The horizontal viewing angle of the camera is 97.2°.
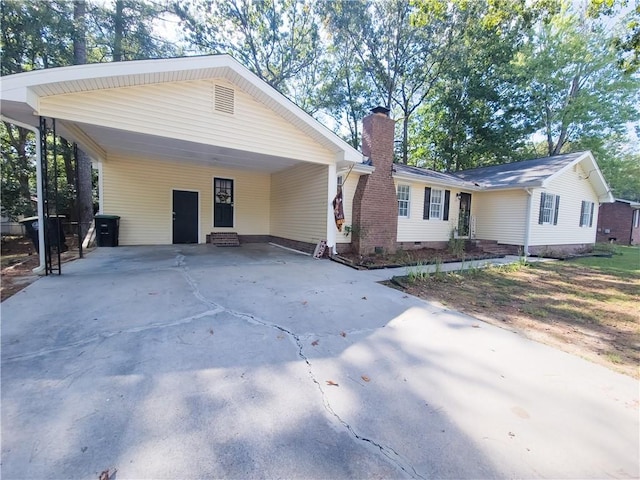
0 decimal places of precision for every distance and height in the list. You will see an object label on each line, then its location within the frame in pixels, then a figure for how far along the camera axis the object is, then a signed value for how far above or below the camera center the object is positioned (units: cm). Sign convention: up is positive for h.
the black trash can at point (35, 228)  730 -51
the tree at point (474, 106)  1834 +856
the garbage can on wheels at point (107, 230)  918 -62
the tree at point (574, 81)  1905 +999
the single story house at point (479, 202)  938 +89
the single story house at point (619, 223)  1947 +39
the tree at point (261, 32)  1678 +1147
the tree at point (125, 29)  1215 +817
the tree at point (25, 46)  1023 +639
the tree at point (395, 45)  1778 +1179
